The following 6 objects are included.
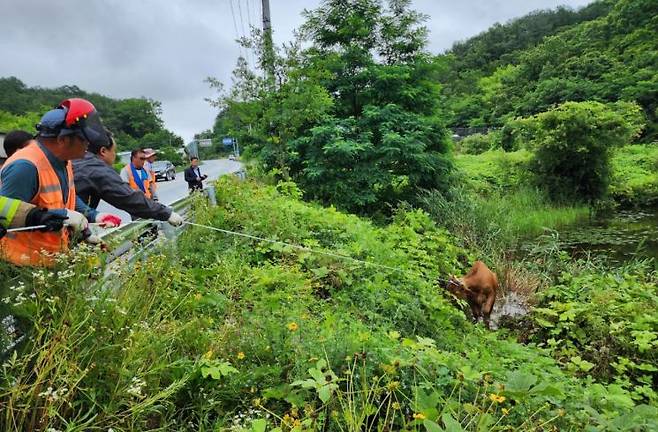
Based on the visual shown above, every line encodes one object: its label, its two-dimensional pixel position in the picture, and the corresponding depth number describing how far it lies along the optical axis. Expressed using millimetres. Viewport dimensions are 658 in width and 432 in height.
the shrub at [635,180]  15930
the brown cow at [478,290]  5355
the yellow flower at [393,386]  1906
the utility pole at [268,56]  9922
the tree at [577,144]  14406
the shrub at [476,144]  31569
